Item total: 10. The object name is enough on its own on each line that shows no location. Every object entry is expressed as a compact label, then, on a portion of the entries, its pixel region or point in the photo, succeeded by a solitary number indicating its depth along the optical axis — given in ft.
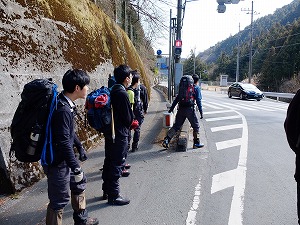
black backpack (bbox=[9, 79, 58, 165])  8.35
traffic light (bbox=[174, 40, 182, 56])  42.01
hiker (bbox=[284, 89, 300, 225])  8.02
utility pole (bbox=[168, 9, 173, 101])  53.93
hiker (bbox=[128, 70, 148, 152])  18.51
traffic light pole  40.52
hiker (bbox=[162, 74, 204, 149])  21.54
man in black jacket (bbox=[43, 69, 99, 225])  8.72
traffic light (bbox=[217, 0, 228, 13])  39.47
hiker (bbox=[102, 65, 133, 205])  12.48
